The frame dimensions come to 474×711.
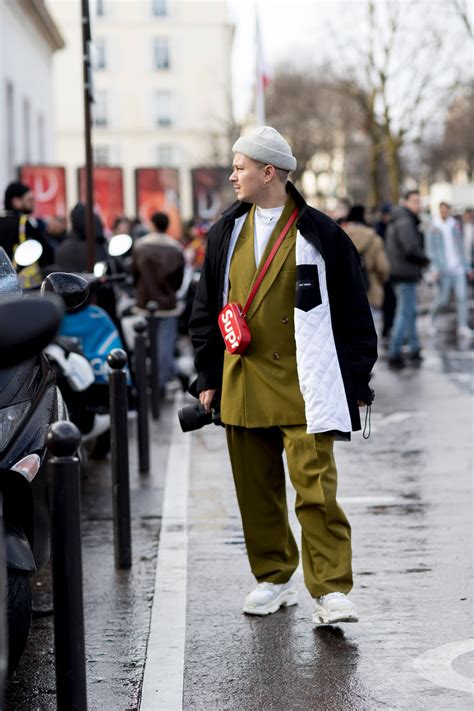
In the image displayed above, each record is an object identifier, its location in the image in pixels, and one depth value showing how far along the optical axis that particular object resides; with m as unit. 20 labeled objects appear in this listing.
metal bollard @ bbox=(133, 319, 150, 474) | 9.27
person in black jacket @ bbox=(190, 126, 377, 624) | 5.52
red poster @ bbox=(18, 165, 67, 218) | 29.80
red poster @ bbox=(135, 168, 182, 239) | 31.95
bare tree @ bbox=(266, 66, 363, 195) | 67.19
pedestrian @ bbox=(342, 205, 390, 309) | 14.61
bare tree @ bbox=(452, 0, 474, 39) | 26.12
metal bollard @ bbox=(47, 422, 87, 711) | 4.18
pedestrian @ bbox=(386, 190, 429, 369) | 16.05
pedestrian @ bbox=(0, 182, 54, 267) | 10.51
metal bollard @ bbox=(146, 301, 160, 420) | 12.30
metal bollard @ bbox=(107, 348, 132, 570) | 6.61
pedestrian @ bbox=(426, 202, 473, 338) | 19.22
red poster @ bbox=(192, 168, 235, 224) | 31.44
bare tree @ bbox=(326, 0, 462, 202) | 38.94
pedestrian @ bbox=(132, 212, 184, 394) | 13.52
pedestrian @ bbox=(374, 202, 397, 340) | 20.05
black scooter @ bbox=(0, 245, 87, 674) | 4.63
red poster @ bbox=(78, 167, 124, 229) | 30.91
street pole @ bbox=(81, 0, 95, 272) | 11.33
